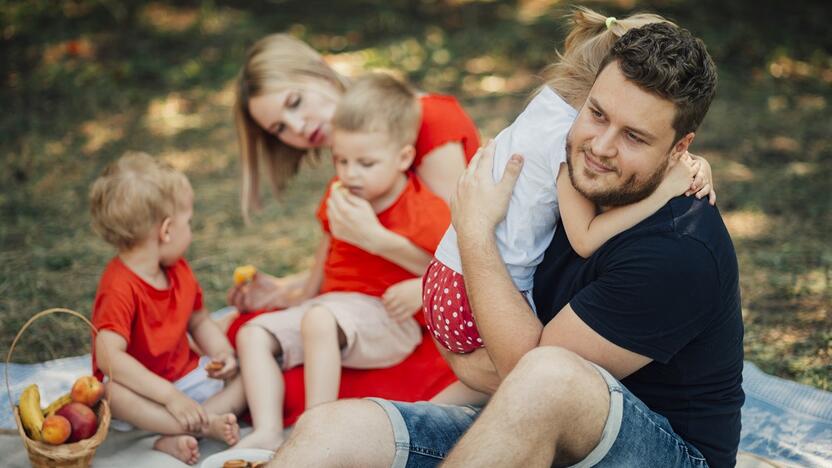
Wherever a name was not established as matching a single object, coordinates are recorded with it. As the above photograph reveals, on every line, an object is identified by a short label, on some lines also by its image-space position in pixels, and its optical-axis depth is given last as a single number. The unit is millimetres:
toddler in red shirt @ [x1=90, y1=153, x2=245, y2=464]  3455
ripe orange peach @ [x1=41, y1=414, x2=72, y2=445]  3076
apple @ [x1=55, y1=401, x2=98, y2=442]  3160
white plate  3115
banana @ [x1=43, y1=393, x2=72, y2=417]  3271
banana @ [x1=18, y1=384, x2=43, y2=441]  3139
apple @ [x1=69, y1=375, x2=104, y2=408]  3246
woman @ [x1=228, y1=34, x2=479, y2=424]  3637
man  2295
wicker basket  3072
